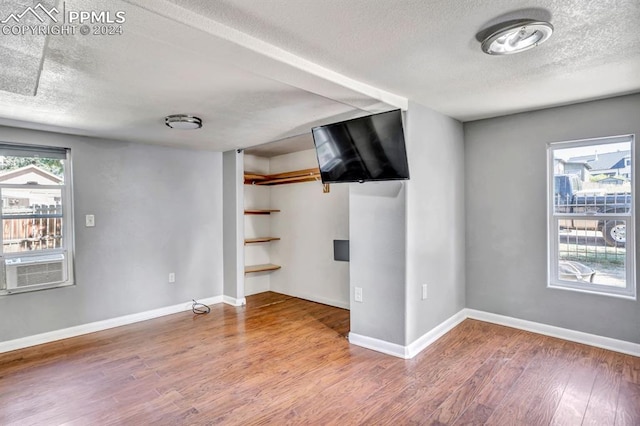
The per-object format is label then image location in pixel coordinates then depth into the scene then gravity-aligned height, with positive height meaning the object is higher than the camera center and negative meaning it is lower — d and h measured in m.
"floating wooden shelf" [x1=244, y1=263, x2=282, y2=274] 5.17 -0.86
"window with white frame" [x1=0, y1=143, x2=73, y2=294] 3.45 -0.03
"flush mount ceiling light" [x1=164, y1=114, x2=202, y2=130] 3.13 +0.83
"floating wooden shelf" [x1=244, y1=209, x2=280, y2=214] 5.29 +0.01
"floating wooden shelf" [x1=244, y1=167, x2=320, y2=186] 4.92 +0.51
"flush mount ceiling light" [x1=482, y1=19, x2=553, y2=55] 1.73 +0.90
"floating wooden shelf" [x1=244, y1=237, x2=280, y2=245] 5.25 -0.42
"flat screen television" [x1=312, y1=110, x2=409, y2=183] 2.72 +0.52
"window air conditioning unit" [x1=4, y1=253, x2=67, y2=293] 3.41 -0.56
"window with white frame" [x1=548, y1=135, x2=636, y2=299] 3.04 -0.08
